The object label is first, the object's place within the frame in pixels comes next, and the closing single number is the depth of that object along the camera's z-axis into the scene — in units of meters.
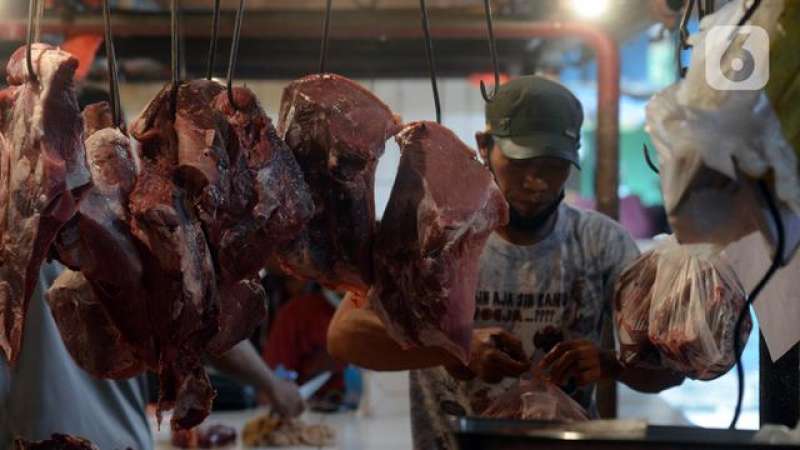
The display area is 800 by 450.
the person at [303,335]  6.64
